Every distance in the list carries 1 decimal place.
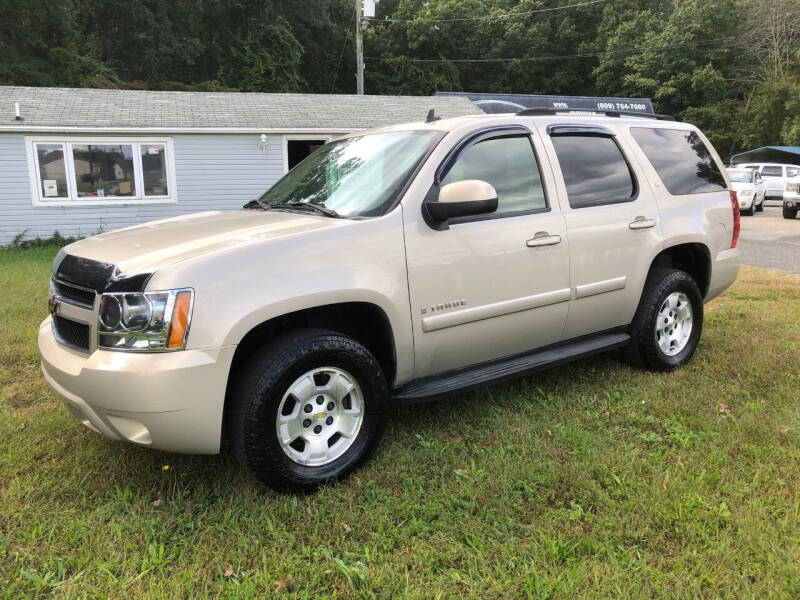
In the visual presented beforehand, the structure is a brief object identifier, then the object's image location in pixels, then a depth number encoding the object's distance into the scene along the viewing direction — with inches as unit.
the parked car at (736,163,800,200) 964.6
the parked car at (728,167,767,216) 753.6
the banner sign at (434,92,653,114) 844.0
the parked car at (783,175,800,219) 669.3
